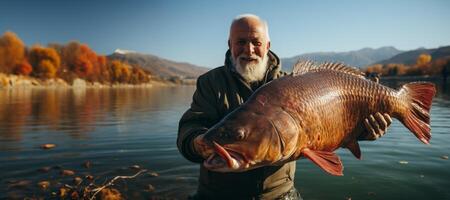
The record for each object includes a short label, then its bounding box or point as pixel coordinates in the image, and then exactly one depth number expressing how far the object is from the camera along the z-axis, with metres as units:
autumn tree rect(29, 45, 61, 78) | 98.75
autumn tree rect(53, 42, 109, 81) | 118.12
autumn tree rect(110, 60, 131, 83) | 130.00
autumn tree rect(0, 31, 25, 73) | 93.12
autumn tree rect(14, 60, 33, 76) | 92.76
